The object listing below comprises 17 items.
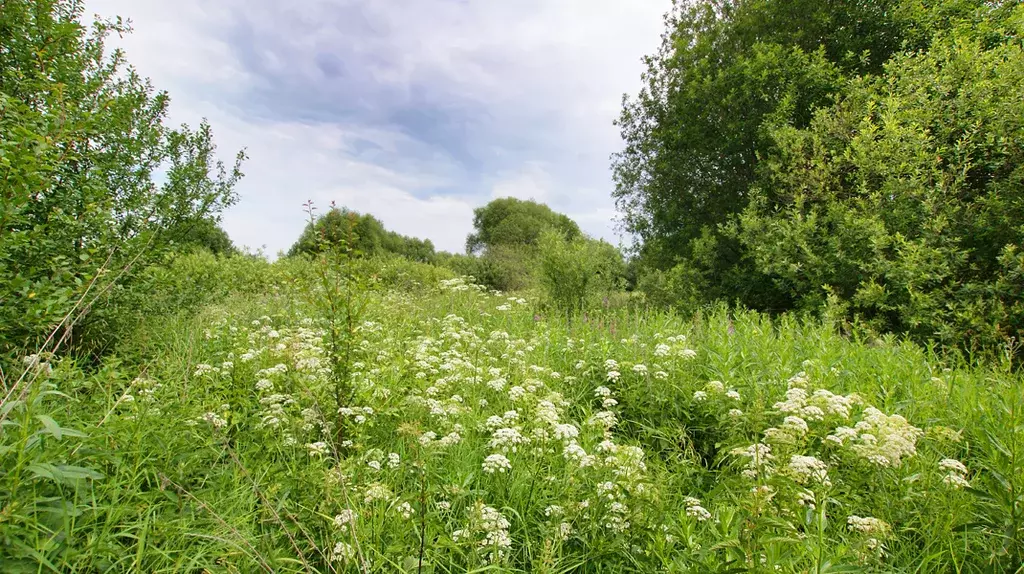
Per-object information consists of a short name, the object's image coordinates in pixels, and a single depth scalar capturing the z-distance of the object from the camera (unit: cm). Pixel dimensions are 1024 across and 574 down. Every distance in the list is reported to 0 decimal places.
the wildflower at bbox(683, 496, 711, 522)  194
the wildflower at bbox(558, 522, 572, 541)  199
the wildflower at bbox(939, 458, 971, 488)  202
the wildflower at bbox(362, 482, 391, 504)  201
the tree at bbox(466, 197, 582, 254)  3894
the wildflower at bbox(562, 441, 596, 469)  220
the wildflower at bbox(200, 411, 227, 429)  243
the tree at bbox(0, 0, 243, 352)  271
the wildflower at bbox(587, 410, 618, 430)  272
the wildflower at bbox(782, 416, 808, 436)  205
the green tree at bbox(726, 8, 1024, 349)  646
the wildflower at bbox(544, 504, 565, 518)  203
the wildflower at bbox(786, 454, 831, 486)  177
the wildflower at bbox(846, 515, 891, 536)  170
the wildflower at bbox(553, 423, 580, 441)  240
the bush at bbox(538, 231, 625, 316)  937
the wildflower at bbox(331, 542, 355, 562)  176
